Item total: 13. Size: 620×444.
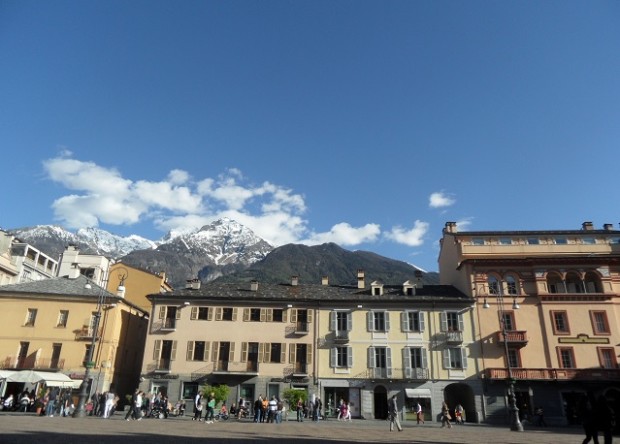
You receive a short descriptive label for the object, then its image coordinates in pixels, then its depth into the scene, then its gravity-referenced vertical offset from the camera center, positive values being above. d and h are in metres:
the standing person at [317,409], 31.67 -0.30
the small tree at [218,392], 31.92 +0.71
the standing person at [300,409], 30.42 -0.31
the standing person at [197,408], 29.07 -0.37
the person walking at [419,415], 32.38 -0.58
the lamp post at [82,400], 25.31 +0.02
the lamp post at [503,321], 25.58 +6.19
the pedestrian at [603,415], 12.23 -0.15
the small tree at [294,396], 30.89 +0.51
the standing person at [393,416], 23.98 -0.51
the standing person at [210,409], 27.29 -0.36
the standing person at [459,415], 33.27 -0.55
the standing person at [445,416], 27.59 -0.56
